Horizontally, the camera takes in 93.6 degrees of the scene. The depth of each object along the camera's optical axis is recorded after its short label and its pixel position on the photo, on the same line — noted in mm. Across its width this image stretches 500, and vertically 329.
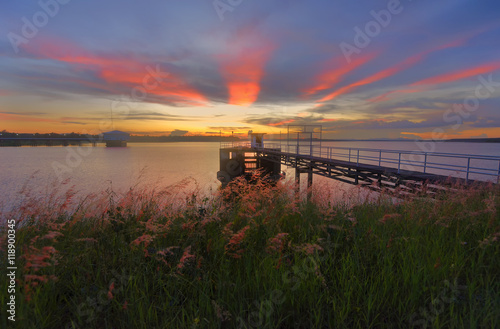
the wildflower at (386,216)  3015
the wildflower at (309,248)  2462
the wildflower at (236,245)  2689
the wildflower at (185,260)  2299
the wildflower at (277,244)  2605
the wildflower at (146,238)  2521
